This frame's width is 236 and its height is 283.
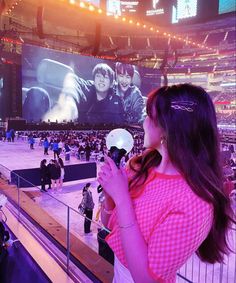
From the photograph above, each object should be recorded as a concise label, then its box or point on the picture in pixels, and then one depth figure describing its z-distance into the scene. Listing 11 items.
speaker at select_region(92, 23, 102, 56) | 18.59
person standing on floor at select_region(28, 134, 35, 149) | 18.64
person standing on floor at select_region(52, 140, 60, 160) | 14.66
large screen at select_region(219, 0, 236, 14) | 23.36
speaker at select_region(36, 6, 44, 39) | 14.01
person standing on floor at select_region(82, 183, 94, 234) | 6.59
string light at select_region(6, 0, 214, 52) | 14.59
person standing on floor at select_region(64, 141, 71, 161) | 15.26
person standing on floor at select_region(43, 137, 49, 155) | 16.28
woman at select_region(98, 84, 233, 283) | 0.87
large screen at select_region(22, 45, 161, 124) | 27.34
